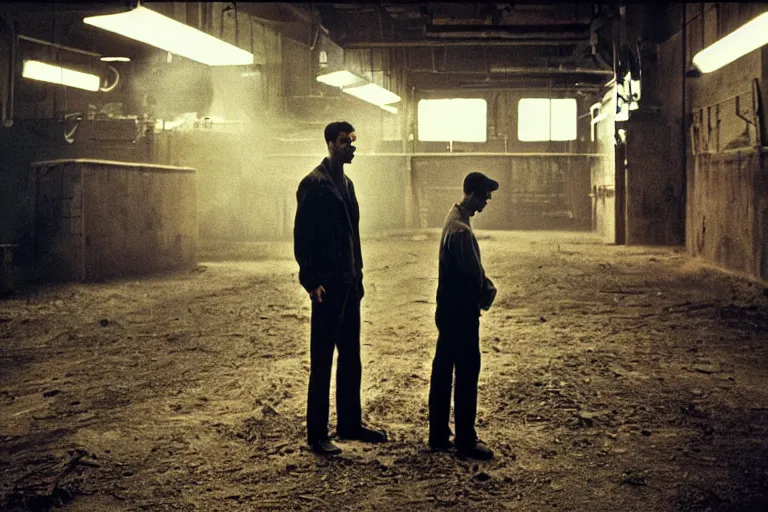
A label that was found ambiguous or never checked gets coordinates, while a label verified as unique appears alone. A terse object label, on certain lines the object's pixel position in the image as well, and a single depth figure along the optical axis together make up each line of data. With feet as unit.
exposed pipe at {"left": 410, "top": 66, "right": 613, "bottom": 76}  65.97
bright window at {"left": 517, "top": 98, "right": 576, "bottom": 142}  80.12
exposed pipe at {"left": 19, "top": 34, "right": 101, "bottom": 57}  48.37
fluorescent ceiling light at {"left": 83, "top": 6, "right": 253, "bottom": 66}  23.09
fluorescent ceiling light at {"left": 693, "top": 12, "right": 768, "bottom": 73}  26.23
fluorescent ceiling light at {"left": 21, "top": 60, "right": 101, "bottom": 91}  40.63
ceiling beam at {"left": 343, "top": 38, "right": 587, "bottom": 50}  52.47
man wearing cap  13.97
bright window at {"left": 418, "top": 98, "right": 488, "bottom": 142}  81.10
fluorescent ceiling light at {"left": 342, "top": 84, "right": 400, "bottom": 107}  43.14
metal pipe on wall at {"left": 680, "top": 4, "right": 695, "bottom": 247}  45.89
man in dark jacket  14.29
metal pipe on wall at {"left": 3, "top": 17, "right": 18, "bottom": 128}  46.91
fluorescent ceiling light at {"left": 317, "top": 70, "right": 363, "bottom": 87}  37.47
